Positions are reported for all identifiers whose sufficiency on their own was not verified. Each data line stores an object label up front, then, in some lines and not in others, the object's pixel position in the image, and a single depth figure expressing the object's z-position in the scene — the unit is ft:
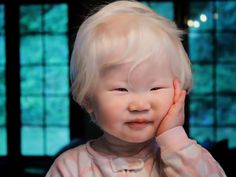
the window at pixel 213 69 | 11.71
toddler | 2.46
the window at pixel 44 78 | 12.04
